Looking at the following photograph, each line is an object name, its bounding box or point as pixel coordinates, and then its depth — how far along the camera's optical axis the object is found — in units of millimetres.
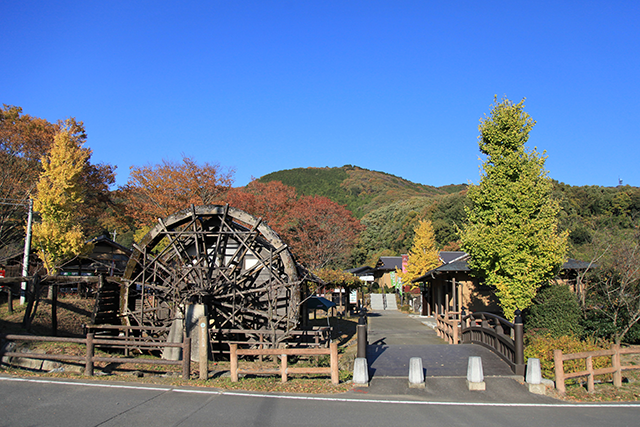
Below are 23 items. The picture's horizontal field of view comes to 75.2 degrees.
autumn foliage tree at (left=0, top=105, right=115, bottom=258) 23688
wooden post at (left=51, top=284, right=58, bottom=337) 15922
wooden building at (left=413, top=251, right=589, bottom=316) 18828
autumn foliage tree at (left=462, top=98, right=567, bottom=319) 14875
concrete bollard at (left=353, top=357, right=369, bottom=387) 9219
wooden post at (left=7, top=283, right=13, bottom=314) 17953
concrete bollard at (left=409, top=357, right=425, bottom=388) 9086
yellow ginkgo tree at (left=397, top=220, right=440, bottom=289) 38188
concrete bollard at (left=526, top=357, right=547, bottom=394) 8914
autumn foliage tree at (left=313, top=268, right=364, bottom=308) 24481
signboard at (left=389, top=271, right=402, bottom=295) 43053
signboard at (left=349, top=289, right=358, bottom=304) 27141
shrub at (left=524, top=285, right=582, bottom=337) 14508
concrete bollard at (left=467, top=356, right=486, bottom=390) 9031
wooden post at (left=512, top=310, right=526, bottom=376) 9766
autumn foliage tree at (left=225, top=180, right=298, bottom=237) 33969
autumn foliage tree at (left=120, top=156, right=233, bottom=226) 31219
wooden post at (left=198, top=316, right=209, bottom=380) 9539
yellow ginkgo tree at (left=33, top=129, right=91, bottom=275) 19078
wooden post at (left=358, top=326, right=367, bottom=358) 10203
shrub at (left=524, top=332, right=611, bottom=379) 10914
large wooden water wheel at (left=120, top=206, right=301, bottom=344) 14962
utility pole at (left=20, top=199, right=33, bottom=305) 18442
